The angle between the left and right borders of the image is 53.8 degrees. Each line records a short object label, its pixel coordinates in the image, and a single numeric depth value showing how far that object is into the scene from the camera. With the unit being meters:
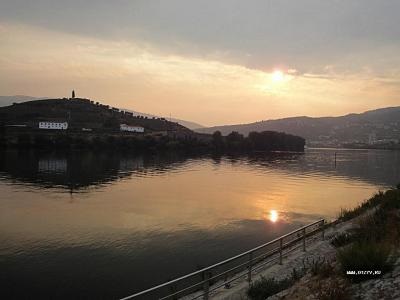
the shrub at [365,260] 12.23
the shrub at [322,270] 14.15
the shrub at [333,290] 11.05
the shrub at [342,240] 20.73
